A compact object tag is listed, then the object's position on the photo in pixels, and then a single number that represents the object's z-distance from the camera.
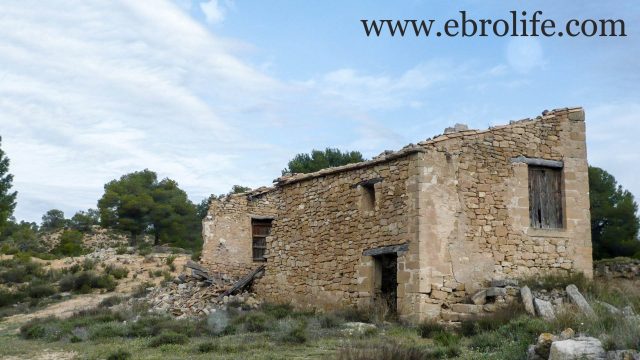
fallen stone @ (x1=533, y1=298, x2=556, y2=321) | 12.50
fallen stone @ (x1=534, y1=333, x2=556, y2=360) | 8.05
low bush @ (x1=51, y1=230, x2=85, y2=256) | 37.18
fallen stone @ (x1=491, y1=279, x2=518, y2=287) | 14.08
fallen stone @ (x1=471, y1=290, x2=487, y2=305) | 13.83
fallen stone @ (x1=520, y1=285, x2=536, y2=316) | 13.07
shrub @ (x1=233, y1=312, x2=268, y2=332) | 14.09
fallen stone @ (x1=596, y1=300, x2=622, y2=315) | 10.04
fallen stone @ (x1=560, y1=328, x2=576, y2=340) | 8.39
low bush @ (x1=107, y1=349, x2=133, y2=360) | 10.56
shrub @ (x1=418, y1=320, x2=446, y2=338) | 12.42
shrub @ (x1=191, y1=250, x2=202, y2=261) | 29.58
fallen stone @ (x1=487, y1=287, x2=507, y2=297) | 13.70
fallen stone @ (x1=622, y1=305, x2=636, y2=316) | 10.34
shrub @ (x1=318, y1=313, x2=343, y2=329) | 13.75
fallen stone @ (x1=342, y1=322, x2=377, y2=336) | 12.57
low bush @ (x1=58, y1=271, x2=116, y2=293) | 25.12
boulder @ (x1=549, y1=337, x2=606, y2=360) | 7.35
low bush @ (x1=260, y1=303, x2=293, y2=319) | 16.54
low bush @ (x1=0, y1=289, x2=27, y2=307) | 23.27
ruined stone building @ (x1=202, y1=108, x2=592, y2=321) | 14.25
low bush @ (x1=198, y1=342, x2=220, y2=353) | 11.09
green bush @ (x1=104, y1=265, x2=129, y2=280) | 26.89
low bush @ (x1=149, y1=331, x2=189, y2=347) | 12.20
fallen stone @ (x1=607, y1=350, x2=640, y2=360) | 6.85
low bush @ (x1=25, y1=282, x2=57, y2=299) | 24.19
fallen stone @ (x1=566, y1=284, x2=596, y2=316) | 11.96
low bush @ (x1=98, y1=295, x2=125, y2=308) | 20.83
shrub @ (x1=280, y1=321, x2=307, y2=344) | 11.73
